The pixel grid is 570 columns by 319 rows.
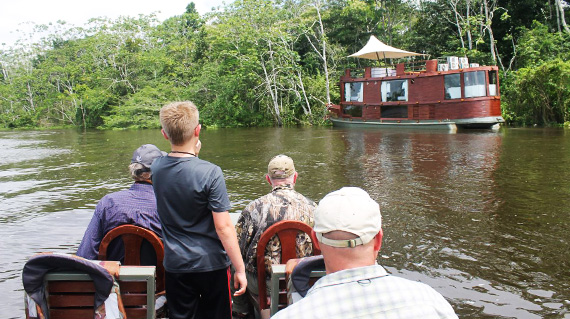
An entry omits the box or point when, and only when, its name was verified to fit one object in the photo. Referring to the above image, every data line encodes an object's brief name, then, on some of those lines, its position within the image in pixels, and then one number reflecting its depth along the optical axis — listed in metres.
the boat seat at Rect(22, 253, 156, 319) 2.41
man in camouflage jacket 3.24
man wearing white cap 1.36
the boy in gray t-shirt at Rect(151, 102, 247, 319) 2.70
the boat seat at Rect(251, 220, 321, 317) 3.11
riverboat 23.31
